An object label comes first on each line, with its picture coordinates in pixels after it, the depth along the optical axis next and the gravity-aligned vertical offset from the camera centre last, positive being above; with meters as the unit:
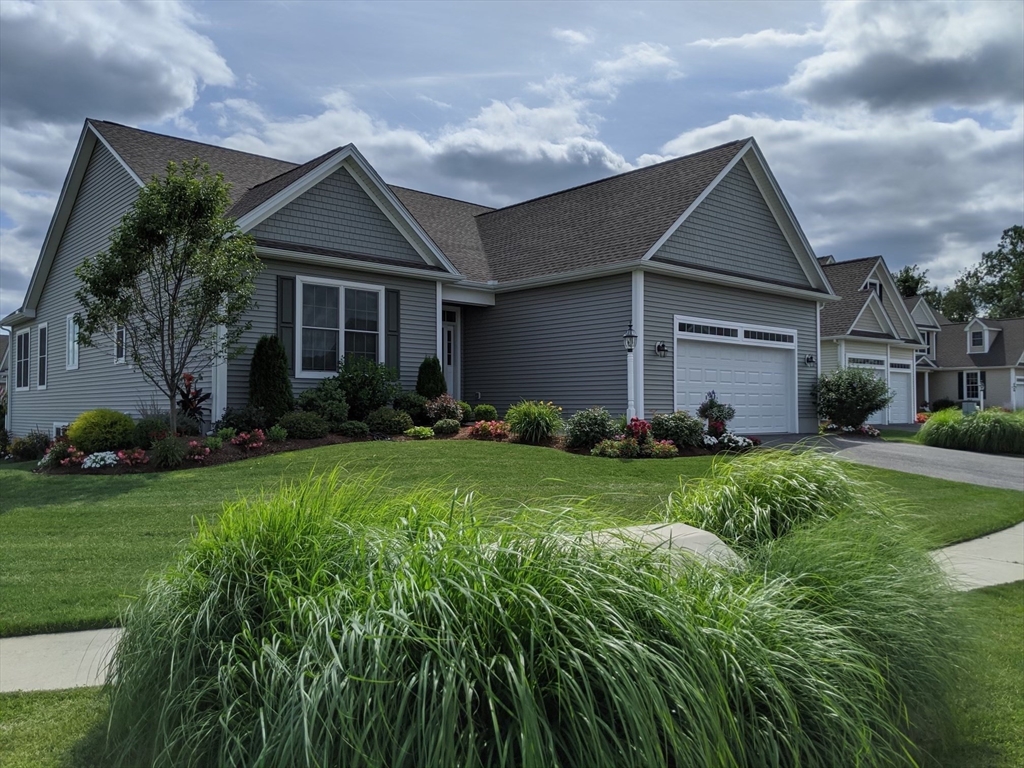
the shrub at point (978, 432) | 18.23 -1.09
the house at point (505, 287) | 15.51 +2.36
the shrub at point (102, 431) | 12.30 -0.64
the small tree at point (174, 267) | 11.76 +1.94
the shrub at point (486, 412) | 16.14 -0.47
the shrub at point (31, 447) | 15.93 -1.15
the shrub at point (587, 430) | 13.98 -0.75
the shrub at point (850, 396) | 20.16 -0.23
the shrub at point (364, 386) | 14.98 +0.08
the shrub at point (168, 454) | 11.41 -0.93
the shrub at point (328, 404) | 14.10 -0.25
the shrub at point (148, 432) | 12.39 -0.66
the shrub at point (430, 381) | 16.12 +0.18
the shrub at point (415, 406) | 15.46 -0.33
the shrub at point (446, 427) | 14.86 -0.72
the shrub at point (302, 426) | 13.20 -0.61
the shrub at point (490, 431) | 14.52 -0.79
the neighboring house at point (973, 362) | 38.53 +1.24
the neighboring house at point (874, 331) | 27.28 +2.03
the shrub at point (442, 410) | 15.48 -0.41
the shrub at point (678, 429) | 14.91 -0.79
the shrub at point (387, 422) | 14.37 -0.60
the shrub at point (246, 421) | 13.39 -0.52
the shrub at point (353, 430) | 13.90 -0.71
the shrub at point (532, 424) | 14.30 -0.64
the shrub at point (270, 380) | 13.77 +0.19
